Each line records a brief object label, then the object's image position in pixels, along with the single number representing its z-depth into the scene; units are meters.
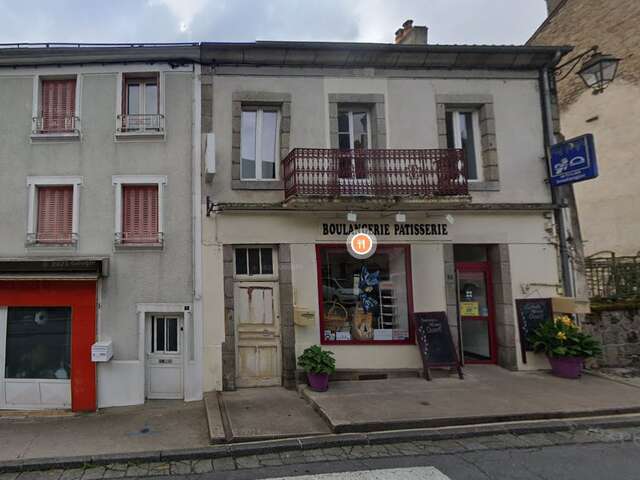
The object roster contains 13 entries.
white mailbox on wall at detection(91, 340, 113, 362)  6.86
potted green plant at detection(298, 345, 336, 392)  6.85
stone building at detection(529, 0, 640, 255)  11.87
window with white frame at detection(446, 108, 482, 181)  8.52
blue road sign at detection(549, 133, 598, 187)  7.45
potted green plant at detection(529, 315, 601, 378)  7.39
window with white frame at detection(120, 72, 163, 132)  7.74
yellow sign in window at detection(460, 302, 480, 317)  8.50
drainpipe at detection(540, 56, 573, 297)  8.22
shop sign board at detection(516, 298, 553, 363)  7.96
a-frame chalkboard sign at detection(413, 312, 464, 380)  7.52
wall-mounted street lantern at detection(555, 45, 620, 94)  7.25
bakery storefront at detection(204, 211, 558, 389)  7.57
